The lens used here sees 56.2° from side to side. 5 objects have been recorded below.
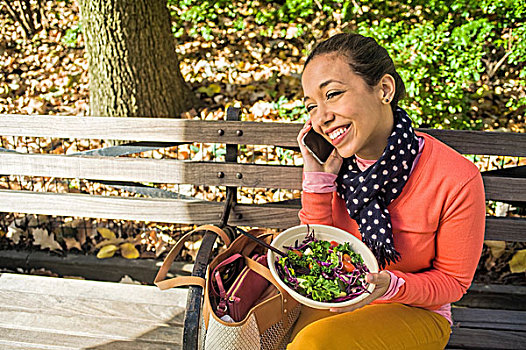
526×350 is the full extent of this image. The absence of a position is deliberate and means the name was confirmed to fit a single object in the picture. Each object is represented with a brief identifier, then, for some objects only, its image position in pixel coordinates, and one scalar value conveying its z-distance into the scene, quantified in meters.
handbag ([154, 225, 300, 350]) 1.94
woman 1.85
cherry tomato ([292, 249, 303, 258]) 2.00
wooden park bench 2.55
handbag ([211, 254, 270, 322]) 2.01
